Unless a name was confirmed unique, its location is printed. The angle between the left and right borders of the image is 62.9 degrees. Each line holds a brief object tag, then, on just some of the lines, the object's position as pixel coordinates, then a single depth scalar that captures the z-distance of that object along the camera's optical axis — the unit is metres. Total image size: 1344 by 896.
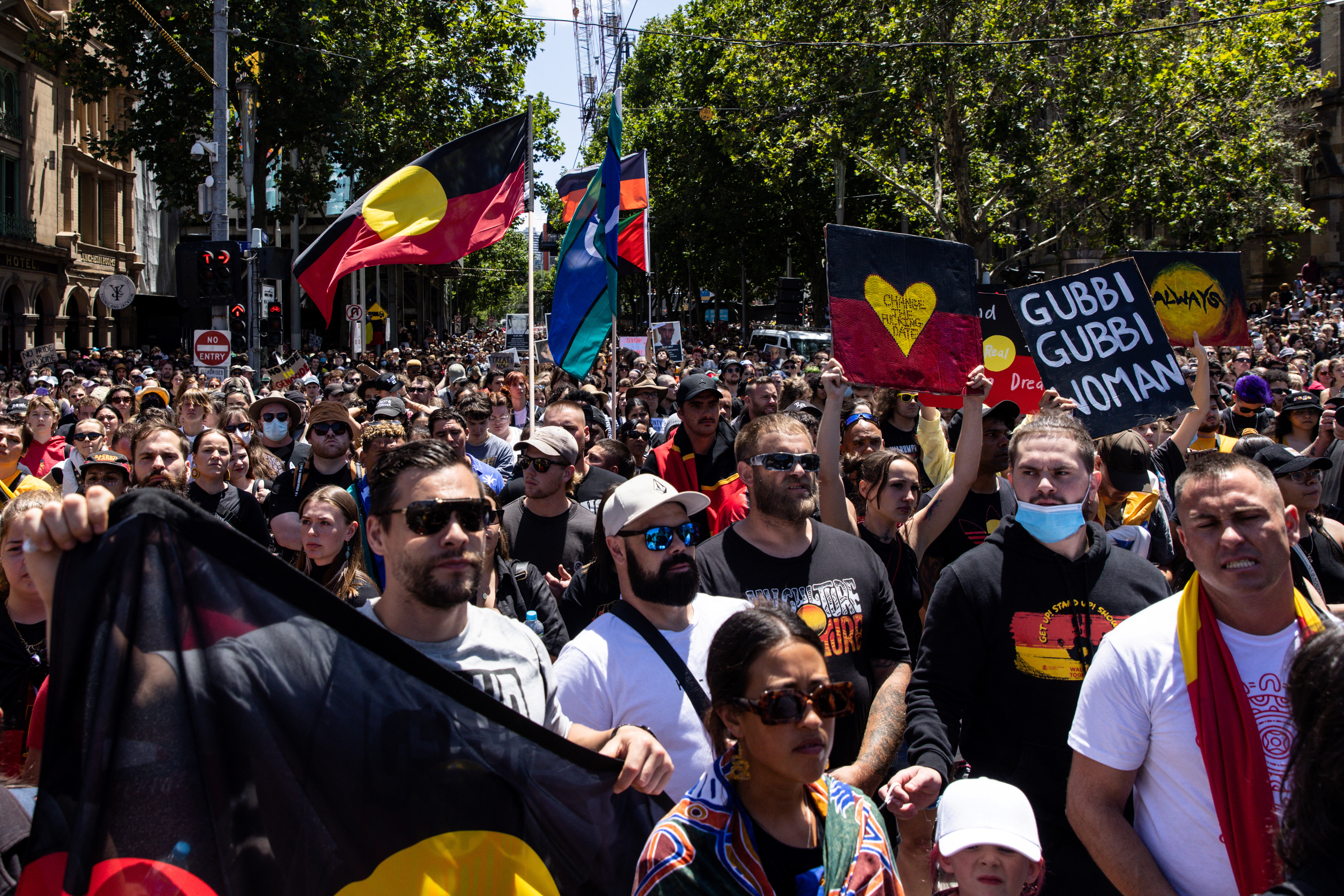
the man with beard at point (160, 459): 5.64
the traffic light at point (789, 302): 22.34
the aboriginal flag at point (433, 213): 7.58
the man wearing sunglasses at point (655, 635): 2.98
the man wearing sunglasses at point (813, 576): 3.61
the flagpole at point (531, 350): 7.07
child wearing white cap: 2.56
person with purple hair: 9.23
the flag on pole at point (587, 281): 7.89
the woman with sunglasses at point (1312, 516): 4.77
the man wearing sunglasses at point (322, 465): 6.22
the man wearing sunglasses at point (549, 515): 5.29
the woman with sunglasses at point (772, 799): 2.20
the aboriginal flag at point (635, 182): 12.23
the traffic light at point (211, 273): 13.95
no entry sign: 13.78
